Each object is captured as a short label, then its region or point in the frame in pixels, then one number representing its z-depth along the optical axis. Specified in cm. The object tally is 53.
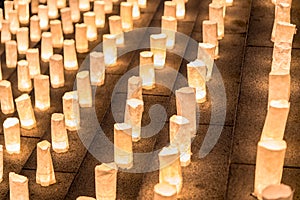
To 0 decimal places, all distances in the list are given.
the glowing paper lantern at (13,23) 495
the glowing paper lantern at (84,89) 386
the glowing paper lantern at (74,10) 488
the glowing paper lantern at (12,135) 364
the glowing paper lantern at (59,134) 354
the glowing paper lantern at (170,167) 297
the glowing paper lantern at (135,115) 342
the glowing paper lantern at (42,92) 396
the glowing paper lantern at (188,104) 328
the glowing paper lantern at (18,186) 316
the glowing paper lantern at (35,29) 476
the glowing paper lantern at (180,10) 456
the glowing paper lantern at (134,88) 359
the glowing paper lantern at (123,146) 326
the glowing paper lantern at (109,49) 423
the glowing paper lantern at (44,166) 333
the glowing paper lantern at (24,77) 421
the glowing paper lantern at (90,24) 461
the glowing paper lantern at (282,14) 379
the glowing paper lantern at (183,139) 313
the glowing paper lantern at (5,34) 483
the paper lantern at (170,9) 438
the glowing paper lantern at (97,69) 402
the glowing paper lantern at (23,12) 509
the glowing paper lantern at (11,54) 452
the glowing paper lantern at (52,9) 501
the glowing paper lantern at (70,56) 426
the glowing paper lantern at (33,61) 429
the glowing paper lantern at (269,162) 267
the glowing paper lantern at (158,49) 398
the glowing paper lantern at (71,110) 370
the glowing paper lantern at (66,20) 475
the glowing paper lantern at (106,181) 302
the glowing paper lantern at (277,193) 243
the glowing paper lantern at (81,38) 444
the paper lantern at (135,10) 475
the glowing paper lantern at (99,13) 473
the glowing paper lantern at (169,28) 420
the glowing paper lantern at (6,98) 400
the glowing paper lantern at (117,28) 440
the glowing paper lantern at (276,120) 292
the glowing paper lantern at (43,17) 490
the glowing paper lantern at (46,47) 444
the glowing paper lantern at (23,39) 466
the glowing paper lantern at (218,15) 407
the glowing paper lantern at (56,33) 457
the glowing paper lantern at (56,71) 413
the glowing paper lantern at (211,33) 386
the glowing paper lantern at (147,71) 382
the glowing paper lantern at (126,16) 459
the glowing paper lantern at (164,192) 275
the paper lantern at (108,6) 489
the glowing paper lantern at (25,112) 381
